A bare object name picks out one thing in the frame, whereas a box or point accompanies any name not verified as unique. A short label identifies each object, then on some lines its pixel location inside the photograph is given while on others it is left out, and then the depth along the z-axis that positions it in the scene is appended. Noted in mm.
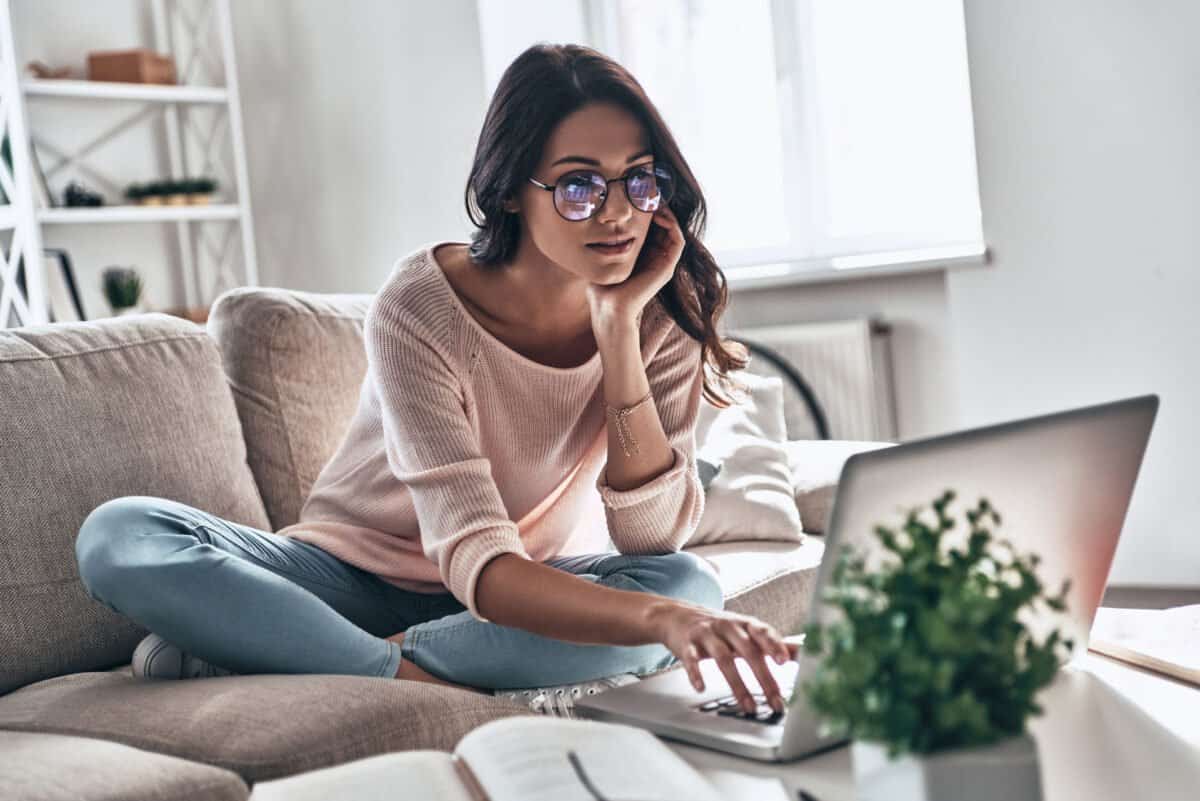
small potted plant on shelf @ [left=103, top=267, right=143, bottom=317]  4707
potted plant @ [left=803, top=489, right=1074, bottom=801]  600
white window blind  3936
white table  899
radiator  3891
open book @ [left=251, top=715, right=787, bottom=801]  787
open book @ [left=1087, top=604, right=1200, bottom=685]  1193
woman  1485
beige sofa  1241
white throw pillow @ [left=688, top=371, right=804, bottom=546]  2350
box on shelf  4719
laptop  849
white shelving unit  4309
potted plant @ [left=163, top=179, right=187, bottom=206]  4824
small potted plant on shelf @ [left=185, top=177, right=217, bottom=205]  4875
